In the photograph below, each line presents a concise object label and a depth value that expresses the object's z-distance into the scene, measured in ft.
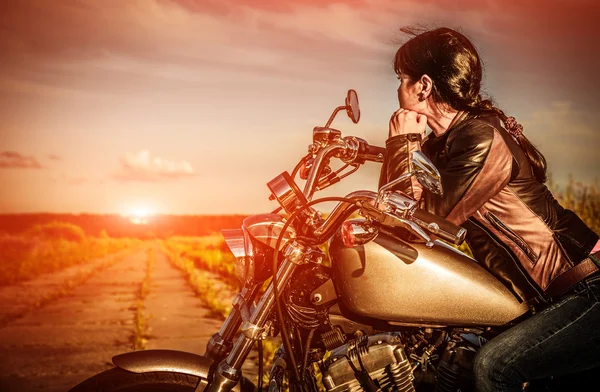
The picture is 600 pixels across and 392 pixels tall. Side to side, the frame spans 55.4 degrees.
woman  7.14
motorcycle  7.36
